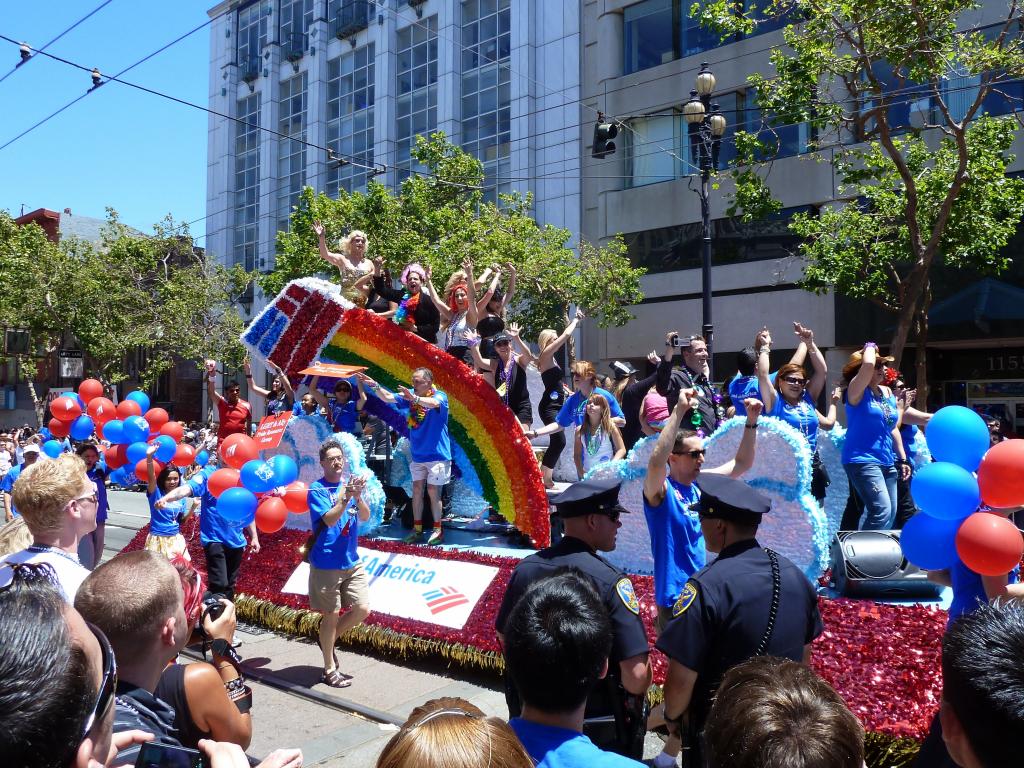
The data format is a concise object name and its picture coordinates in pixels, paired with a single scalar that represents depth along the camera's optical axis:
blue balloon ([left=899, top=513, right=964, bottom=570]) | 3.44
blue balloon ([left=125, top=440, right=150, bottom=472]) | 7.53
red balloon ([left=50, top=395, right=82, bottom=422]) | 8.38
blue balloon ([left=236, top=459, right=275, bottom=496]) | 6.34
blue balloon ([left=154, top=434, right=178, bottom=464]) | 7.60
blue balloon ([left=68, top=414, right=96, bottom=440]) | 8.27
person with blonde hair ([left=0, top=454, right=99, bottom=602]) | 3.30
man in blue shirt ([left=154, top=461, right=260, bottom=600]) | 6.64
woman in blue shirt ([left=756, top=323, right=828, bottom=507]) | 6.89
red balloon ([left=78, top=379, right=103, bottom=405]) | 8.70
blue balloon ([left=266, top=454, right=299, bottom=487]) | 6.48
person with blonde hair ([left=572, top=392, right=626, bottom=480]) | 8.60
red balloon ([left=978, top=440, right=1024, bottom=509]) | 3.37
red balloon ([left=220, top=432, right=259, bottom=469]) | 7.02
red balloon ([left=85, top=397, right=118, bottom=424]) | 8.39
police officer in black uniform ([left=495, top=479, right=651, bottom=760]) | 2.76
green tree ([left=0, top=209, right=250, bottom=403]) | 29.47
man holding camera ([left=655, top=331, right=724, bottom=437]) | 7.68
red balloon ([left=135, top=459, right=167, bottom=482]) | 7.55
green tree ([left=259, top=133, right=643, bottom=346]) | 21.53
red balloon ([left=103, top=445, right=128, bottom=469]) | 7.80
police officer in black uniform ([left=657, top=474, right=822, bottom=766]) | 2.68
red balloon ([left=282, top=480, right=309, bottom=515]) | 6.50
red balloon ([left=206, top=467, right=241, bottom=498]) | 6.32
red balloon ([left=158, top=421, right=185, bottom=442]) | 8.17
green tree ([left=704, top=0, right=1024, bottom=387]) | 11.26
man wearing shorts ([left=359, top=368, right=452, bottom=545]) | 8.48
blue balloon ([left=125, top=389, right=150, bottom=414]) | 8.36
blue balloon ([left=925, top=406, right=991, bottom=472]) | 3.78
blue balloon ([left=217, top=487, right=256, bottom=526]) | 5.96
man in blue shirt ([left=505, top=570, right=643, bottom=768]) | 2.08
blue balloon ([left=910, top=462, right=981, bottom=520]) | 3.45
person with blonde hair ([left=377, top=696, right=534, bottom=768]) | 1.52
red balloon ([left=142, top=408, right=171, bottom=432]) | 8.25
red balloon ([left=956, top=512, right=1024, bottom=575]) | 3.07
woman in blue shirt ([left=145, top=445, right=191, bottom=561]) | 7.19
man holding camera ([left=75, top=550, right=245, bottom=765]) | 2.16
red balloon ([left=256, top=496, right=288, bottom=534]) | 6.14
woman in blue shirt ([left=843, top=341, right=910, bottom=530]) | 6.41
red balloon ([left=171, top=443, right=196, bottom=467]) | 8.00
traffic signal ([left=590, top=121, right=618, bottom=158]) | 13.25
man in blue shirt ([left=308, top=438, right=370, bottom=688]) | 5.79
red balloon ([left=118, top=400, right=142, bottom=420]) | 8.22
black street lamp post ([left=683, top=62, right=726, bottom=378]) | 11.66
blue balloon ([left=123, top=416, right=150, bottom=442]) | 7.72
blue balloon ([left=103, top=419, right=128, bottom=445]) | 7.71
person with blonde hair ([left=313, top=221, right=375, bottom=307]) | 9.66
